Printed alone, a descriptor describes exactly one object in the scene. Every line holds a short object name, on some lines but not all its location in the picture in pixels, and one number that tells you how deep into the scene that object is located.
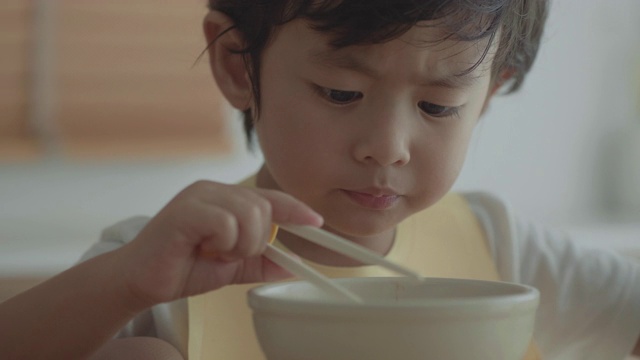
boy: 0.71
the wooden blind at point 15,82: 2.17
